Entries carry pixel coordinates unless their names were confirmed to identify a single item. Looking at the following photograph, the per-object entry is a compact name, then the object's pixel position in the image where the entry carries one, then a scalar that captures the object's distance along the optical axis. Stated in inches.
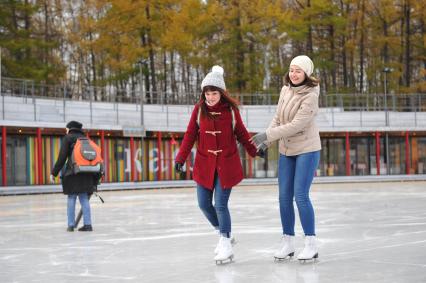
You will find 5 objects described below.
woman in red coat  281.1
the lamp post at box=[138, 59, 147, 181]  1451.8
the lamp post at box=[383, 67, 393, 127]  1708.9
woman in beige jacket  275.7
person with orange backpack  434.9
